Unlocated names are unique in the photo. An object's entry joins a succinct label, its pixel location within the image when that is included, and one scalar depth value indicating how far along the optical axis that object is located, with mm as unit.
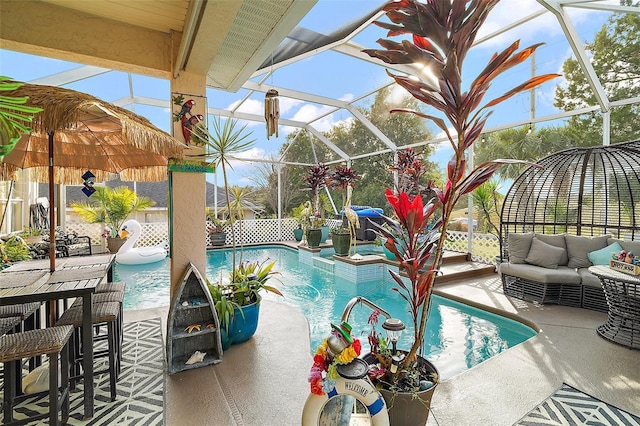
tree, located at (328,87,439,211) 13430
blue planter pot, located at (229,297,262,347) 2988
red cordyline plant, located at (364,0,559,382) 1506
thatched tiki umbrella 1943
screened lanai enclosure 2512
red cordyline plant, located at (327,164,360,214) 8031
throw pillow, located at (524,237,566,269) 4562
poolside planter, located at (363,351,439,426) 1706
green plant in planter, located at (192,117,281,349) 2918
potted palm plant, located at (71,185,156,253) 8242
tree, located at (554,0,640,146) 7496
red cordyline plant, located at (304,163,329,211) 9227
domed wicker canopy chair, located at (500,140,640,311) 4305
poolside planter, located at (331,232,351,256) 7211
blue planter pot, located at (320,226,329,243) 9900
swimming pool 3367
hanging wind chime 3047
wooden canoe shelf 2590
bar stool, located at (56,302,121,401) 2113
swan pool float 7117
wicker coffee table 3066
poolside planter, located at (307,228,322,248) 8609
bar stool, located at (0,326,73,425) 1574
